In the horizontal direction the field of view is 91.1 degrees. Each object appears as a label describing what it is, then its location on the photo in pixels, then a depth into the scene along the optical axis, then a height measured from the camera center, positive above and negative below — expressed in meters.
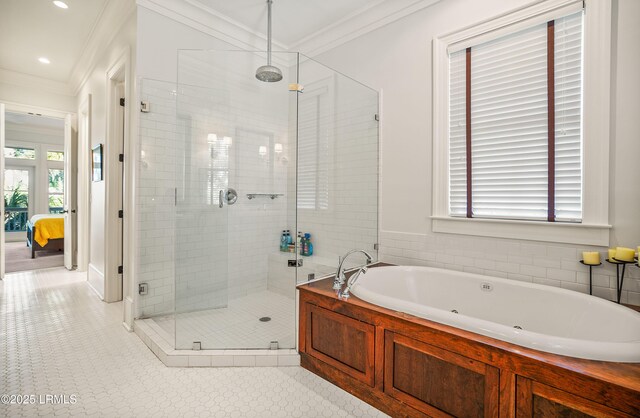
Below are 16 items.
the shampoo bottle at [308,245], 2.53 -0.33
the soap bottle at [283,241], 2.68 -0.31
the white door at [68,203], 4.86 +0.00
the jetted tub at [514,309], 1.27 -0.58
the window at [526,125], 1.93 +0.58
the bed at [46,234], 5.70 -0.56
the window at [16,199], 7.75 +0.10
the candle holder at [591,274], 1.90 -0.41
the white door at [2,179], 4.14 +0.31
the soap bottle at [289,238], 2.63 -0.28
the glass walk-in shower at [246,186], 2.60 +0.17
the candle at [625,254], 1.75 -0.26
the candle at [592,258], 1.88 -0.31
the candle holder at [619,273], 1.76 -0.38
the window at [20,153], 7.59 +1.24
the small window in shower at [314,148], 2.63 +0.51
